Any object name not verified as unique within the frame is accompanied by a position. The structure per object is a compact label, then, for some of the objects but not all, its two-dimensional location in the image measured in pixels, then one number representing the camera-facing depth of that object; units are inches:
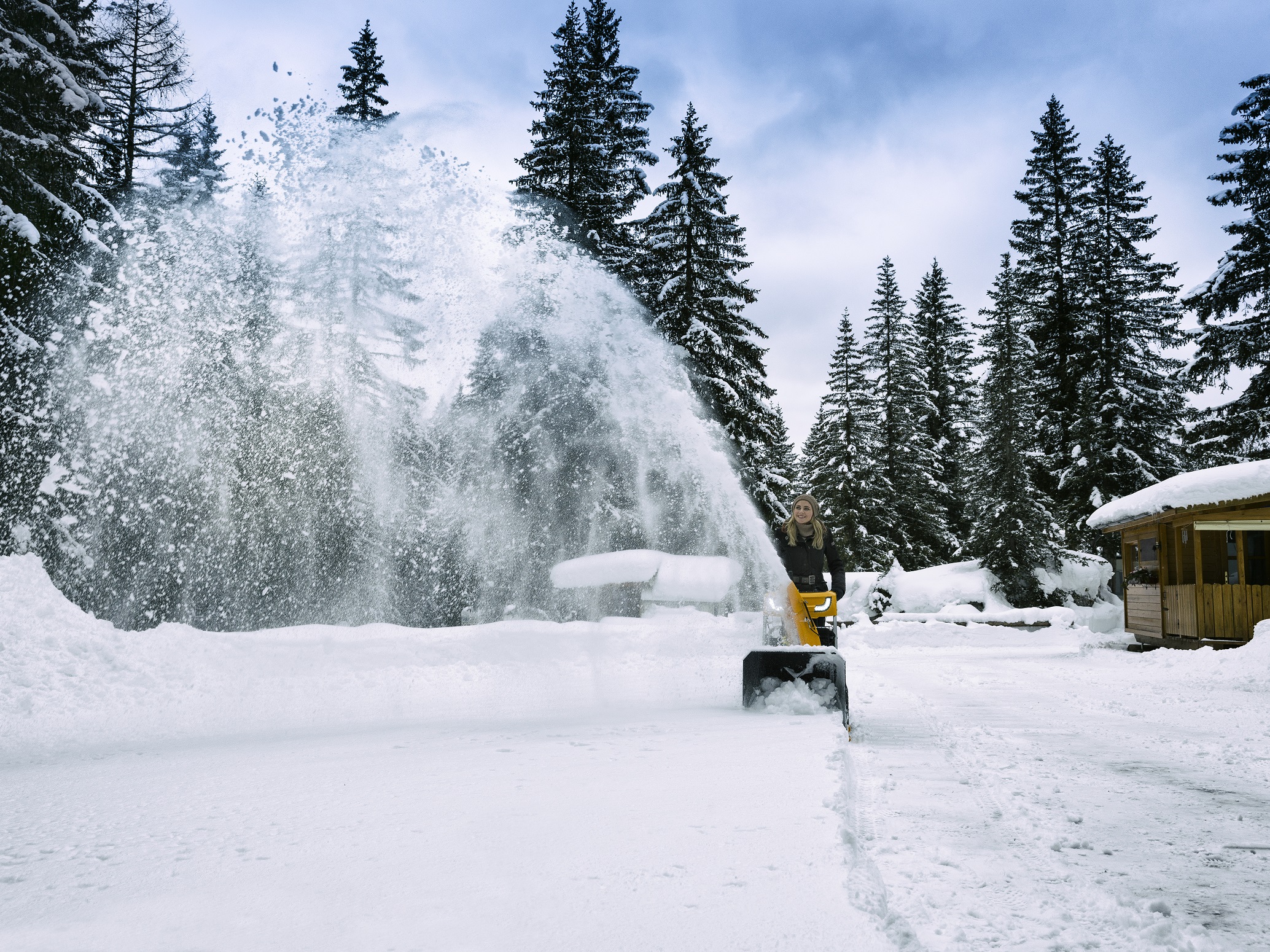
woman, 292.0
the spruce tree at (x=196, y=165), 882.1
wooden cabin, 636.7
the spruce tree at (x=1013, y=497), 1140.5
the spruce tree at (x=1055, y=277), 1346.0
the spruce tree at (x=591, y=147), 1011.9
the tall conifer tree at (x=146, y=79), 822.5
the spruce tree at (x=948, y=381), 1756.9
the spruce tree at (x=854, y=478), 1520.7
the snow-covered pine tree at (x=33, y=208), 539.5
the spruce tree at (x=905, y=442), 1593.3
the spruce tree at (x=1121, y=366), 1218.0
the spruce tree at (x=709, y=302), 966.4
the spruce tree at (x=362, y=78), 1099.9
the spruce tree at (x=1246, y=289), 911.7
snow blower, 280.7
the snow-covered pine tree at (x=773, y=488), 967.6
